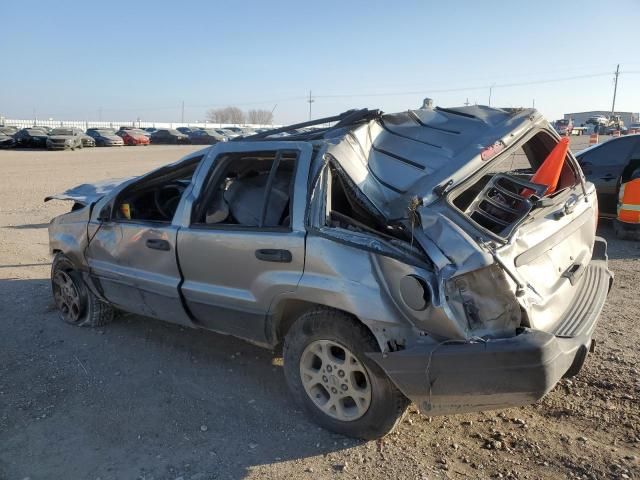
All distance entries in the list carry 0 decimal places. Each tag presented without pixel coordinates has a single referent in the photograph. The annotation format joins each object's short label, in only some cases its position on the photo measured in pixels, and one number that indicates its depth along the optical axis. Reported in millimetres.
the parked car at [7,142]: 35875
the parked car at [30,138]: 35375
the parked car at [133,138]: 44812
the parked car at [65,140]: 34219
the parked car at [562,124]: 54606
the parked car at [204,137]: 48969
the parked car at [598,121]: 61138
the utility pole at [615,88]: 90906
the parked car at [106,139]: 42162
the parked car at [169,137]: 49372
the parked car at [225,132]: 53100
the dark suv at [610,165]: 8070
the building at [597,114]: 98450
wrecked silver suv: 2725
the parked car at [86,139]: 38338
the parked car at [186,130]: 54344
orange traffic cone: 3629
